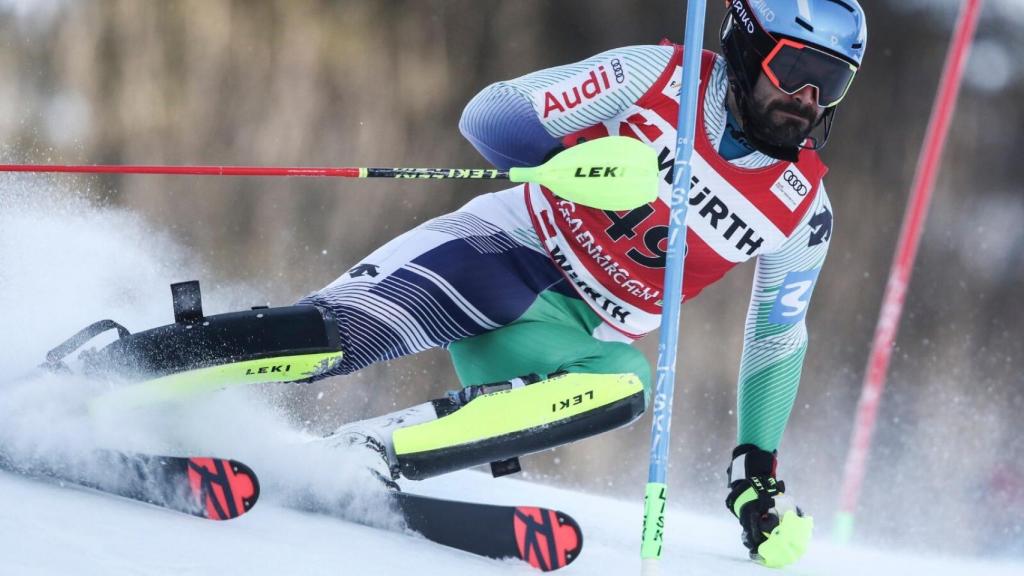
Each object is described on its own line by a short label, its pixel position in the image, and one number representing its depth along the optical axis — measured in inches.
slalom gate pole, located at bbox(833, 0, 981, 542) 948.6
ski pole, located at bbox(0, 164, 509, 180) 750.5
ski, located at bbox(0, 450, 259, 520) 740.1
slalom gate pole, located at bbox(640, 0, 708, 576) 745.2
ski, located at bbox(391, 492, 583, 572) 744.1
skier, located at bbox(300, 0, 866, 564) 756.4
